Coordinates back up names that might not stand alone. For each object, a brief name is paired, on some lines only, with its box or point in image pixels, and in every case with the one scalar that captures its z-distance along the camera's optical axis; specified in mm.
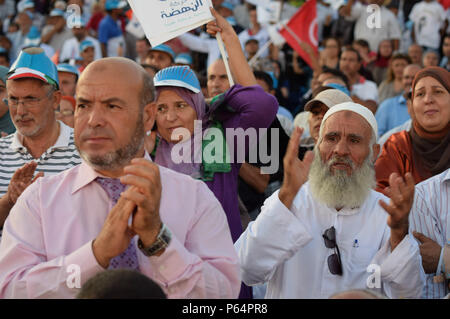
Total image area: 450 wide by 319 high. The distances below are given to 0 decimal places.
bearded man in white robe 3061
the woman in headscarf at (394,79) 9312
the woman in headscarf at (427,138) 4941
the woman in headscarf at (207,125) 3959
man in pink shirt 2379
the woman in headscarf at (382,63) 11125
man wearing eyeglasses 4195
